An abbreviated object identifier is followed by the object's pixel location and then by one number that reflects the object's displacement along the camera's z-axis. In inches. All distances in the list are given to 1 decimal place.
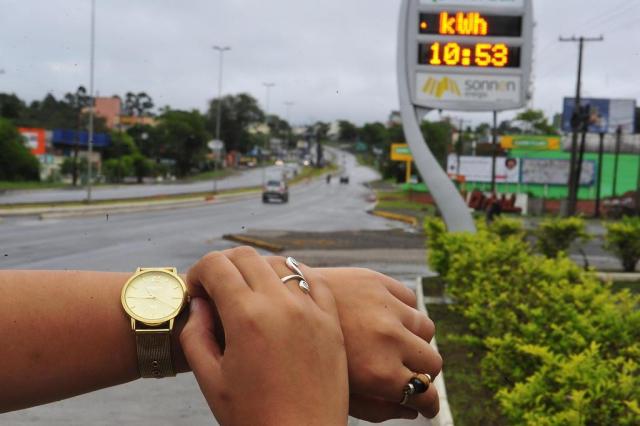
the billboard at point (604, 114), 1787.9
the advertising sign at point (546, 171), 2345.0
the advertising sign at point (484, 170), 2203.5
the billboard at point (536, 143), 2498.0
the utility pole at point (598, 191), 1857.8
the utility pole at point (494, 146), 579.6
